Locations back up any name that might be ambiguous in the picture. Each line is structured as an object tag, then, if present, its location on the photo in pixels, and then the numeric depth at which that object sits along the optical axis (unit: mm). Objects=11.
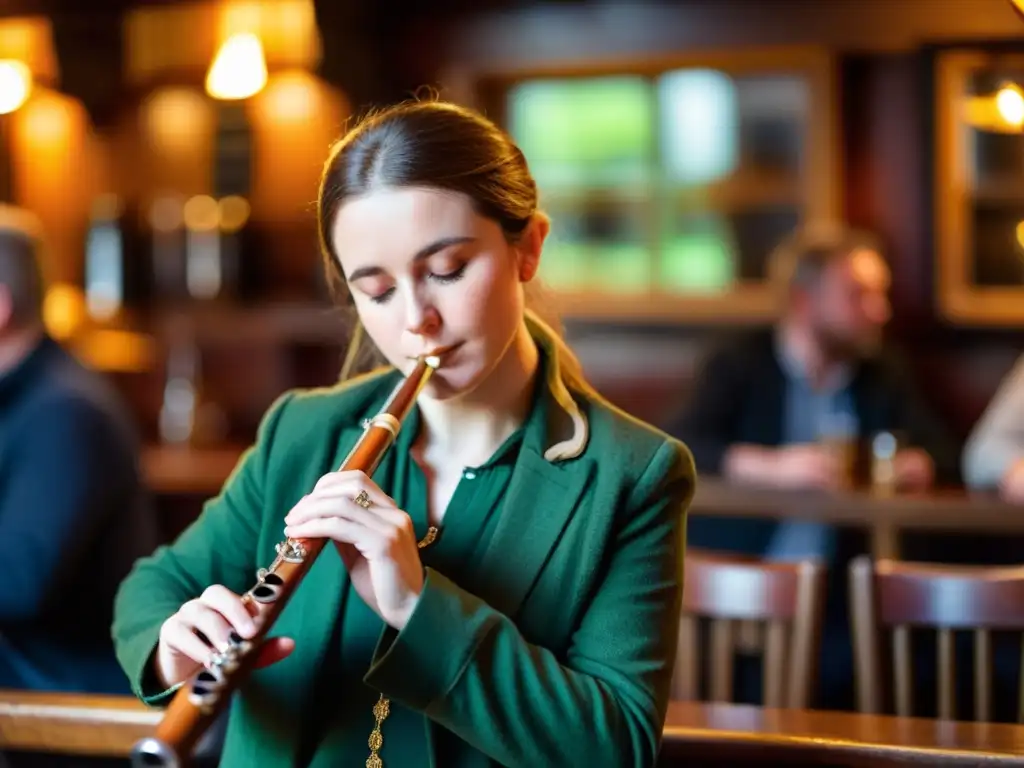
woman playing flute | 1204
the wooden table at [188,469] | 4438
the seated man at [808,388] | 4008
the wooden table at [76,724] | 1630
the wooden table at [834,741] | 1500
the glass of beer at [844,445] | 3691
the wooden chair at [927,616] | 2014
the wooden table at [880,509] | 3361
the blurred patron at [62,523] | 2266
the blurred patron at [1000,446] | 3625
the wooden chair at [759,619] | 2055
